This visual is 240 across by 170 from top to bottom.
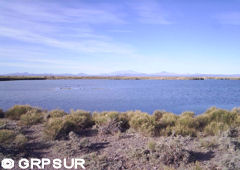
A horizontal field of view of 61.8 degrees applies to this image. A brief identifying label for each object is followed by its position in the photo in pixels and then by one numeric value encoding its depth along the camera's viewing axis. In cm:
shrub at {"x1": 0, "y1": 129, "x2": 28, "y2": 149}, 606
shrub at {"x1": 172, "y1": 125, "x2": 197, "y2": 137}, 752
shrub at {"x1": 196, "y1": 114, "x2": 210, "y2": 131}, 862
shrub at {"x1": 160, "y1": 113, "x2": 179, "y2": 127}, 833
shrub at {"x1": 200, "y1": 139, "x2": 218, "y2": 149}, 614
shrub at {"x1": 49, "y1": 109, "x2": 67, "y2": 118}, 1000
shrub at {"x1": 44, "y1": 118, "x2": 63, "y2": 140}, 706
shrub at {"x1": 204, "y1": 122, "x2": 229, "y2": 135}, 767
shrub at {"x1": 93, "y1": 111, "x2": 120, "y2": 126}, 861
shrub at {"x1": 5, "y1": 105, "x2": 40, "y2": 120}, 1081
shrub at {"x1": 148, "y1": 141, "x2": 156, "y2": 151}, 568
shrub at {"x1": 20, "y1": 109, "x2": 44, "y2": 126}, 910
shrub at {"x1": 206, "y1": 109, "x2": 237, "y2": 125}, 888
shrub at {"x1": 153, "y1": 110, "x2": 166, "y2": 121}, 1002
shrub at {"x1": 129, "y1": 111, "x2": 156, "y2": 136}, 756
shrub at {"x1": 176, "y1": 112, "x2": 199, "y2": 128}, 817
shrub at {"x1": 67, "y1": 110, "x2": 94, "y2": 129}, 848
